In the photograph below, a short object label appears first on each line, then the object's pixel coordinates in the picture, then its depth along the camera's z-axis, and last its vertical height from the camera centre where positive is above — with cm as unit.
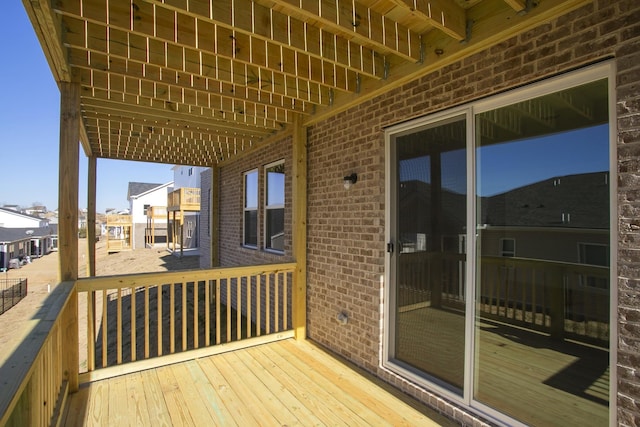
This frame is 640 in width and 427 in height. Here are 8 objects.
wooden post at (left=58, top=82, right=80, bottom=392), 272 +10
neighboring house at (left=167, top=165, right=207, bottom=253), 1618 +55
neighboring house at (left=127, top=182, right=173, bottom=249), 2734 +105
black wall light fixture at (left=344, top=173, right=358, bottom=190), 335 +35
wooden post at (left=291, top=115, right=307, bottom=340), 410 -15
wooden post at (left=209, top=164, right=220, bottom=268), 770 -10
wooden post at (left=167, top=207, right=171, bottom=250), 2198 -75
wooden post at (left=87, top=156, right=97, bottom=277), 490 -19
